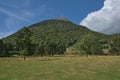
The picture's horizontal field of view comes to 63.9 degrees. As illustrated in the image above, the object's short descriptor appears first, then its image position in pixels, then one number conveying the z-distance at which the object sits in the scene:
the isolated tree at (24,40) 33.59
